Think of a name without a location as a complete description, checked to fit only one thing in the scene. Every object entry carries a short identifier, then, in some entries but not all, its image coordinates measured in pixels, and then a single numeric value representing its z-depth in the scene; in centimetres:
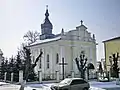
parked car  1271
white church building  2503
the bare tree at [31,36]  3683
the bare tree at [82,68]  2052
